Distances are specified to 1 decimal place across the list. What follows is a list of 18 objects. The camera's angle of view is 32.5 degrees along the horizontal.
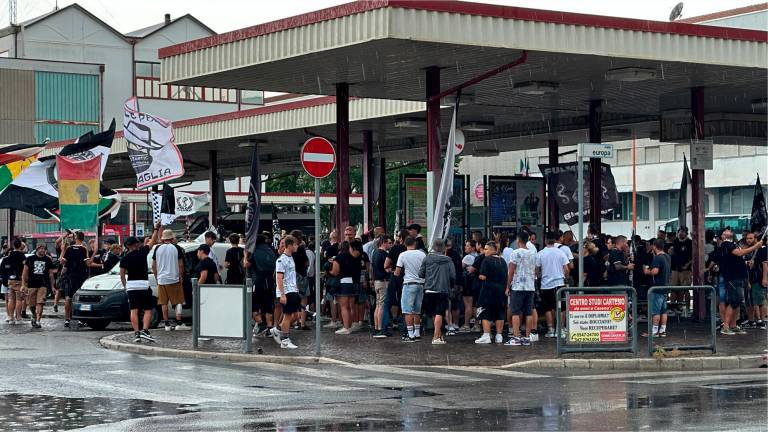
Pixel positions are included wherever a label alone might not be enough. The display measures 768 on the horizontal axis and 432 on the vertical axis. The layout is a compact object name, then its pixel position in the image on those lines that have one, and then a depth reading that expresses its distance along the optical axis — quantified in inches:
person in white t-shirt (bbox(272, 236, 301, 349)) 757.3
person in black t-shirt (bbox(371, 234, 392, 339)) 840.7
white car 984.4
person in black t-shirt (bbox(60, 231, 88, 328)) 1014.4
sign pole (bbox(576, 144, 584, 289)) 753.0
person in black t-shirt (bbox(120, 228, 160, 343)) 814.5
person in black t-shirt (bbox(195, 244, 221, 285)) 858.8
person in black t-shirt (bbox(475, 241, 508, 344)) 780.6
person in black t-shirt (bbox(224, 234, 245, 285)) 886.4
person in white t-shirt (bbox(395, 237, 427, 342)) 797.9
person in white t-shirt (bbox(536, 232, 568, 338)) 804.6
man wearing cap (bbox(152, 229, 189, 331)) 898.1
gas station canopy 764.6
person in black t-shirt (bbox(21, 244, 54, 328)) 1027.3
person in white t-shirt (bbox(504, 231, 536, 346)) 773.3
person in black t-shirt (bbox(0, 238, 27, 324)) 1042.7
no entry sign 716.0
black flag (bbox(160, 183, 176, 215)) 1435.8
